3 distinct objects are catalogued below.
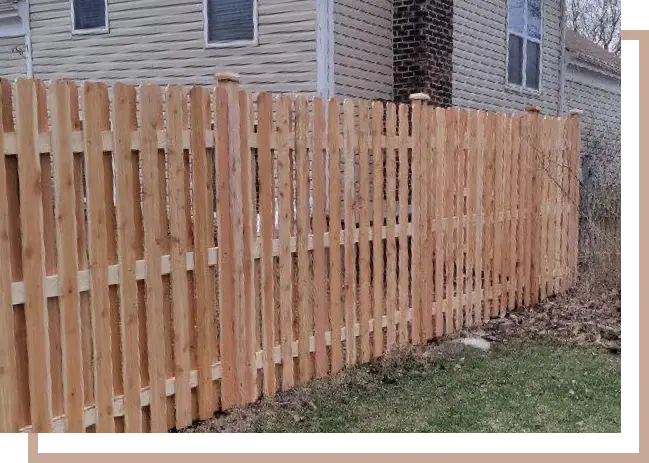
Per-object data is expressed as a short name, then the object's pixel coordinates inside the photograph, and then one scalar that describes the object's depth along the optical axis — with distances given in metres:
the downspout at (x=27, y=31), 11.52
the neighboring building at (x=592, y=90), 13.94
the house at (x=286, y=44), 9.06
